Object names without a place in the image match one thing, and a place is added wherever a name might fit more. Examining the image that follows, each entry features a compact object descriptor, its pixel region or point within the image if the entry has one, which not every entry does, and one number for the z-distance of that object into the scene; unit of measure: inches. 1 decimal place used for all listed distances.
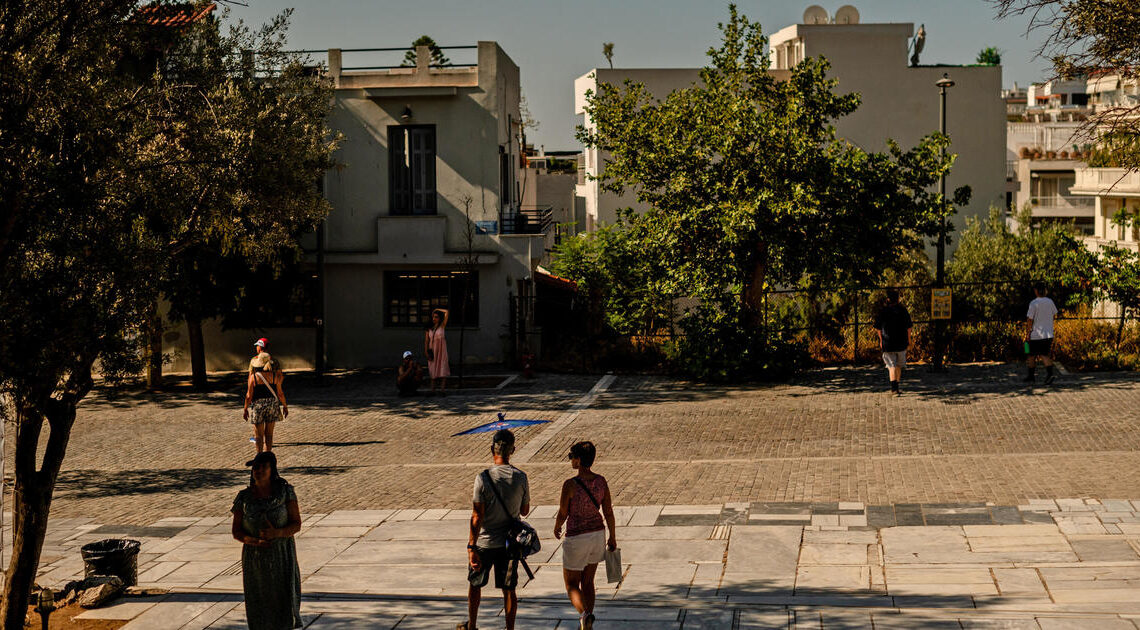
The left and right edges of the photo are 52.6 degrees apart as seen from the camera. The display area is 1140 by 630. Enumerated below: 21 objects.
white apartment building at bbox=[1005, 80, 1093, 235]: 2674.7
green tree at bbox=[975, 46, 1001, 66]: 2150.5
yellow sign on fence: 856.3
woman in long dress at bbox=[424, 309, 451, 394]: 858.1
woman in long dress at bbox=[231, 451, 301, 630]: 315.3
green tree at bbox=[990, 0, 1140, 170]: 506.3
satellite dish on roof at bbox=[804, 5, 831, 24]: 1768.0
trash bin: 395.9
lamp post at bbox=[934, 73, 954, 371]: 845.2
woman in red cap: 630.5
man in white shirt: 746.8
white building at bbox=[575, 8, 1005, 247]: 1659.7
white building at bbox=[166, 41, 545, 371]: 1046.4
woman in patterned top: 328.2
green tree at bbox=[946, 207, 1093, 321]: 904.3
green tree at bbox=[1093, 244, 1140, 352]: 845.2
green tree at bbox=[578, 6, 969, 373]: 804.6
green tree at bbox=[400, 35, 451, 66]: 1076.5
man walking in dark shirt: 750.5
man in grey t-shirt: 331.6
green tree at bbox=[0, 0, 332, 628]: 336.8
